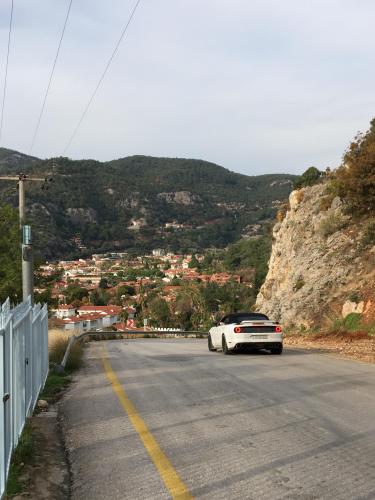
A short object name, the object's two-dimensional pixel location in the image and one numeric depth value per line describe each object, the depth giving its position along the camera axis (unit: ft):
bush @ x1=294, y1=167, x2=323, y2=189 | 181.63
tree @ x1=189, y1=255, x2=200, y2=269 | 534.94
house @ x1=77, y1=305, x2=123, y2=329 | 344.08
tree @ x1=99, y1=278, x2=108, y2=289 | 465.06
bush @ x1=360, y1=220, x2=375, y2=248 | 101.71
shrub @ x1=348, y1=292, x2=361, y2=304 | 88.43
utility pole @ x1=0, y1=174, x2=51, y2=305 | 67.77
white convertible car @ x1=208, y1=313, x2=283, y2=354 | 62.39
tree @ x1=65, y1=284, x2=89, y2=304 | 419.33
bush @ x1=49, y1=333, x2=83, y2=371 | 55.26
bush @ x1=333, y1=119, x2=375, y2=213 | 101.09
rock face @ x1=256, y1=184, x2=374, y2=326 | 100.94
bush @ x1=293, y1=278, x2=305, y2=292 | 118.68
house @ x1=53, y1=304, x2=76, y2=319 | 376.64
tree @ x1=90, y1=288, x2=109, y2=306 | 428.97
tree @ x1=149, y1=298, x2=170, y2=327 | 279.90
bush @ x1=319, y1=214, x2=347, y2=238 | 119.24
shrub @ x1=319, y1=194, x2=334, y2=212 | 130.93
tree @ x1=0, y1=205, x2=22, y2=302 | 135.23
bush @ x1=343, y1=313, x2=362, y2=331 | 85.30
